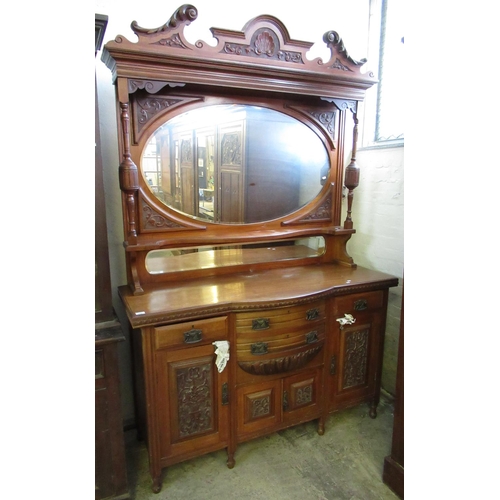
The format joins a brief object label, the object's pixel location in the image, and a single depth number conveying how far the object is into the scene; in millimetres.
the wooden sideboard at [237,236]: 1533
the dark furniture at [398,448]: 1577
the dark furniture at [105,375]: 1353
